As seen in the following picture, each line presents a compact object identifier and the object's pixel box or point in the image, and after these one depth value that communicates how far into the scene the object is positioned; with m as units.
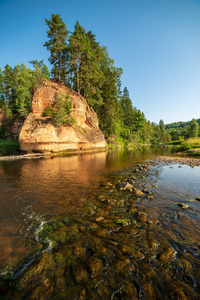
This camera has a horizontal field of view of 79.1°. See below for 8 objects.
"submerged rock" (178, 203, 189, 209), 5.60
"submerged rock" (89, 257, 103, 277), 2.73
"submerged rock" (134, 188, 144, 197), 7.02
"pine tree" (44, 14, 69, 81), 30.16
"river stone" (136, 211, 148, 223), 4.66
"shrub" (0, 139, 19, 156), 27.81
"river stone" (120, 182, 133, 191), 7.80
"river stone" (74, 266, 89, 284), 2.57
